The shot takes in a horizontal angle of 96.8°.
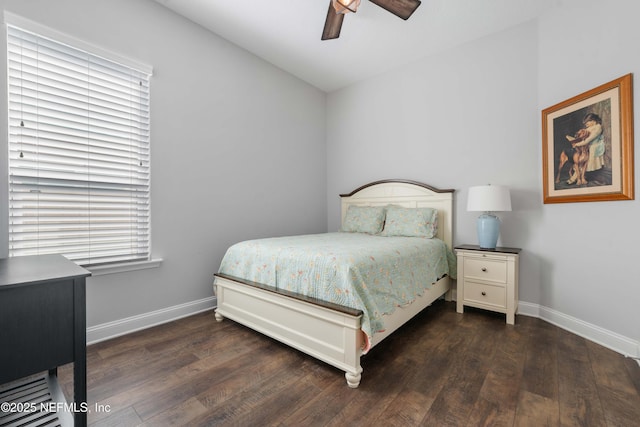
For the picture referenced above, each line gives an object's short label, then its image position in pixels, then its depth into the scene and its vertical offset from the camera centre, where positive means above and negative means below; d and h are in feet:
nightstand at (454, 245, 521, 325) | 8.23 -1.96
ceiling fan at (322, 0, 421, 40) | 6.75 +5.16
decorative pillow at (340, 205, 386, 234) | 11.17 -0.24
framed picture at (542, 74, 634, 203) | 6.57 +1.79
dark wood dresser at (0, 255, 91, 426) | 3.39 -1.43
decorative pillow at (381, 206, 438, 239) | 9.98 -0.32
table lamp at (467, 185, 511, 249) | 8.42 +0.24
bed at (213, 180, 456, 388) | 5.47 -1.98
